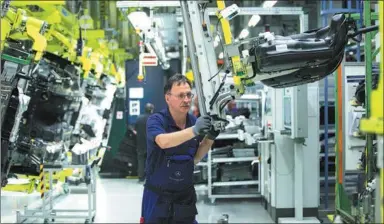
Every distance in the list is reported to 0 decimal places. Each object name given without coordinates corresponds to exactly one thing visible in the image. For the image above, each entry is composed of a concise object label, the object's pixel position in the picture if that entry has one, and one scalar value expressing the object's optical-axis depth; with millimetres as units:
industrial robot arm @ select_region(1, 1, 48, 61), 4609
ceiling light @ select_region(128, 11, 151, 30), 6293
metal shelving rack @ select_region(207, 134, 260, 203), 8578
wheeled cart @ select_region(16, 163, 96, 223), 7082
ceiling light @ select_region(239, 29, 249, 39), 7976
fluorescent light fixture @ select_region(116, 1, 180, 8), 6180
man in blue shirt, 3498
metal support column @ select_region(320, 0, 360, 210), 6020
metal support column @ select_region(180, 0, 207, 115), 3223
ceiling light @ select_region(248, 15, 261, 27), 7125
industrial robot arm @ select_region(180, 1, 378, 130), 2982
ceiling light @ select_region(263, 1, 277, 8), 6770
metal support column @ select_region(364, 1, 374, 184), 3193
